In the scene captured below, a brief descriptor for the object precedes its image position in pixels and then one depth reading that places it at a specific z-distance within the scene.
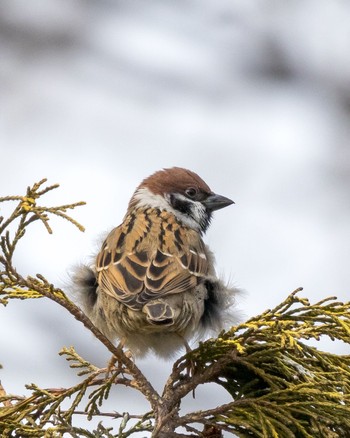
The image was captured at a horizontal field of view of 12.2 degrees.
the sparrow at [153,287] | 7.21
